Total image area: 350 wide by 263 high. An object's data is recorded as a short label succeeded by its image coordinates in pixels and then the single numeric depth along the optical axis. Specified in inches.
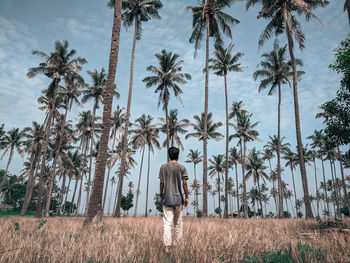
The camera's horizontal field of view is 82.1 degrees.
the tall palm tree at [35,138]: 1253.9
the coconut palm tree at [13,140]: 1496.1
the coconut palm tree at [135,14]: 756.0
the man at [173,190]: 162.1
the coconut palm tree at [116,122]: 1353.3
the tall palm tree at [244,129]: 1315.2
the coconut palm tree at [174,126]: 1220.5
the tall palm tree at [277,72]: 935.9
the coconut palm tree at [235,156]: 1691.7
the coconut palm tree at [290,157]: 1924.2
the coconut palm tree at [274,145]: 1564.3
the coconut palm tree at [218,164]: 1857.8
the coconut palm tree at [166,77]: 1032.8
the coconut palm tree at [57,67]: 864.1
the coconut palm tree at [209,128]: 1275.7
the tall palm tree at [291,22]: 549.0
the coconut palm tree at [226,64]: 982.4
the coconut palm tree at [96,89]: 1177.4
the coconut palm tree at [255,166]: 1715.1
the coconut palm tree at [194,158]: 1995.6
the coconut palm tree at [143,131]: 1274.6
